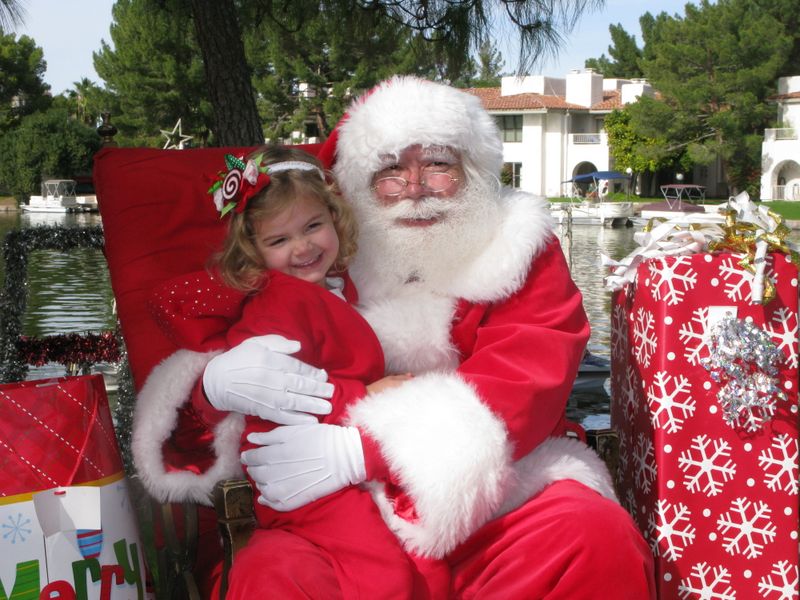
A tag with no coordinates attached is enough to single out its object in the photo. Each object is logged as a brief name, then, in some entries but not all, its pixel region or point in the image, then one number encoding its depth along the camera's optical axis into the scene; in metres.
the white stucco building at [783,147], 34.06
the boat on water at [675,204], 25.94
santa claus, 1.79
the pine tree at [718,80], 33.41
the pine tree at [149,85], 33.53
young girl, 1.99
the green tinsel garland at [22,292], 2.75
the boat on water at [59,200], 34.91
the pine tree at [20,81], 39.16
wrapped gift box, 2.06
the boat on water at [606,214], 26.70
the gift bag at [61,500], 1.79
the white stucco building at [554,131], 39.72
